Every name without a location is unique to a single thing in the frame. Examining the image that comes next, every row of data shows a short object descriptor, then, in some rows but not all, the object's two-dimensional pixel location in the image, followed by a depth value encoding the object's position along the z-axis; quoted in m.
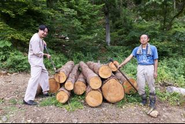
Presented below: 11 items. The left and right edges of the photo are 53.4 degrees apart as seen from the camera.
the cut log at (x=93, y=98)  4.70
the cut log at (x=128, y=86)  5.42
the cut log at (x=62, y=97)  4.75
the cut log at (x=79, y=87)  5.14
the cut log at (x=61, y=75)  5.18
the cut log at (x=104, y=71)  5.03
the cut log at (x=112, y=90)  4.89
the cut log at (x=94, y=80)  4.78
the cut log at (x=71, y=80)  4.93
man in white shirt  4.86
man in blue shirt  4.76
